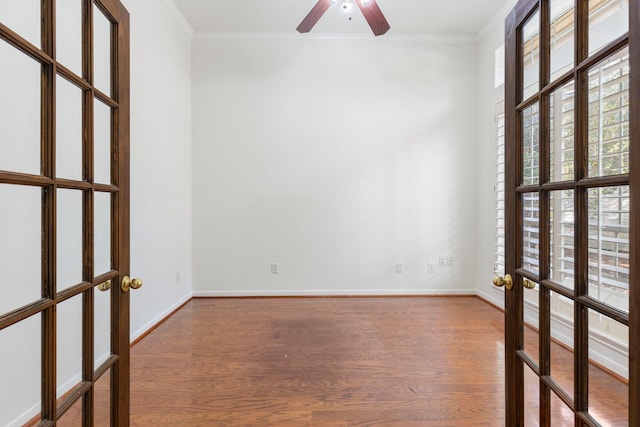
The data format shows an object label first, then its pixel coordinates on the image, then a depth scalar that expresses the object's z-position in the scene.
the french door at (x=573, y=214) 0.71
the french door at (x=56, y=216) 0.75
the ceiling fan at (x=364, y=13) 2.05
